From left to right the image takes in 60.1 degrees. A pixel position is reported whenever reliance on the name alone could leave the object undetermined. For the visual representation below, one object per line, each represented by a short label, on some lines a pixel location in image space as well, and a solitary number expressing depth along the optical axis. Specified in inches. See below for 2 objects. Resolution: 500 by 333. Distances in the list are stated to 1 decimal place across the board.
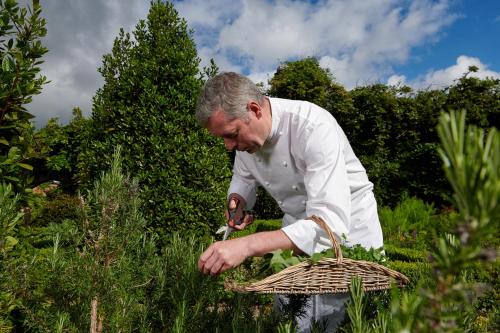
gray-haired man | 78.0
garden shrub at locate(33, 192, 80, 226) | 445.4
